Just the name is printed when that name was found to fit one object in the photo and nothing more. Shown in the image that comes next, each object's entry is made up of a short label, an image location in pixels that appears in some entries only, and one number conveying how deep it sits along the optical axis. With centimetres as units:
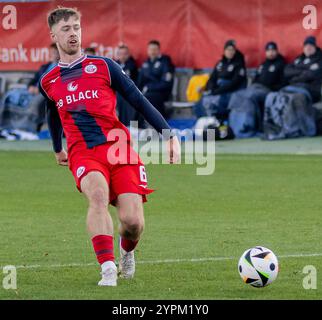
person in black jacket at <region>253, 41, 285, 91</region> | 2423
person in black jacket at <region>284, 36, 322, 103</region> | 2356
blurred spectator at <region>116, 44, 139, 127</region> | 2539
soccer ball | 883
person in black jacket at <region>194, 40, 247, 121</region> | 2448
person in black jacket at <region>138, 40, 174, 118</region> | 2528
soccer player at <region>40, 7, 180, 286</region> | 912
